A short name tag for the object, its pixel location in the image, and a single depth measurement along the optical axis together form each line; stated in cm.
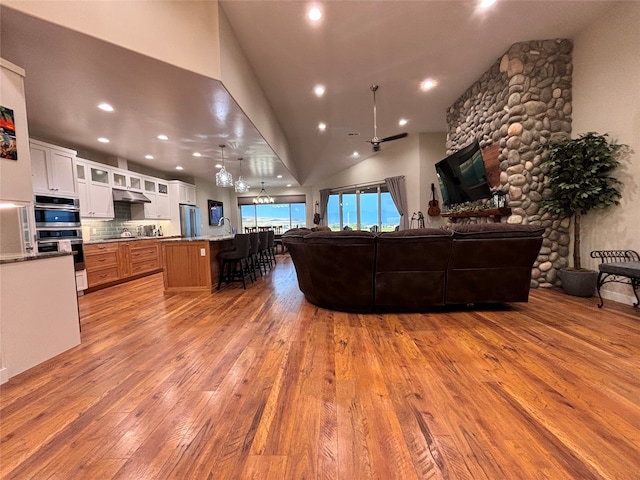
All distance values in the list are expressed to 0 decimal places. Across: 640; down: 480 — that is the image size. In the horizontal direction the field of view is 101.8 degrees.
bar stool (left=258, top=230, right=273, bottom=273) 582
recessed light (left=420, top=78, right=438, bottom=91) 422
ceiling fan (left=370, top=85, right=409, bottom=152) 427
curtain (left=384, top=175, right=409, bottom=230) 708
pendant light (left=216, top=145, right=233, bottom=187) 471
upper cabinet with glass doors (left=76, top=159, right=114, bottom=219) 471
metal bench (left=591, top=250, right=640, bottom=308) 257
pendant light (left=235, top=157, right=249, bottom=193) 543
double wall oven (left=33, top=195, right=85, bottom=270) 373
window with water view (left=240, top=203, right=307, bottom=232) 1150
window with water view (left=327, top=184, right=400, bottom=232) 804
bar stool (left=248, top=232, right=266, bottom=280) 489
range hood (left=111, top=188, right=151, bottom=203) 543
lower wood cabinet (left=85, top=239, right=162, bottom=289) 456
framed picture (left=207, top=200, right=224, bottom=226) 932
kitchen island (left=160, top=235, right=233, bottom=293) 427
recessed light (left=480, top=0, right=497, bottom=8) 276
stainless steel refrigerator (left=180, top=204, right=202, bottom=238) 748
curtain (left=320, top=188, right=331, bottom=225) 1023
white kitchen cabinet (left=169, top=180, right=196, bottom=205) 726
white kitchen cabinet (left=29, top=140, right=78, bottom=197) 374
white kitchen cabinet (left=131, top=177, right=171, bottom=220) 632
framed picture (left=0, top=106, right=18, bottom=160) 190
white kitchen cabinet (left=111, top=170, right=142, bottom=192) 550
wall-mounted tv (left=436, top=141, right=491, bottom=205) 438
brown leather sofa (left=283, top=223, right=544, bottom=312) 276
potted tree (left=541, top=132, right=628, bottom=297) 315
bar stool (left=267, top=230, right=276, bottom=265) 643
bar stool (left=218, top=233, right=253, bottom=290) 438
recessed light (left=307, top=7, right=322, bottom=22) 271
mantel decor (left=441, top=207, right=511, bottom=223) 393
